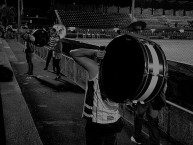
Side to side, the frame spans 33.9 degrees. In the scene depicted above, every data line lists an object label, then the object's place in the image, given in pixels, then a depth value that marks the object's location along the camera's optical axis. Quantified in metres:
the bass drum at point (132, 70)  2.31
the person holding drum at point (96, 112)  3.17
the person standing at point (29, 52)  12.32
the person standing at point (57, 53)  11.83
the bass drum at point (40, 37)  7.68
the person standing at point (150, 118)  4.59
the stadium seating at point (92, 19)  54.50
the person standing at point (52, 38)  11.63
